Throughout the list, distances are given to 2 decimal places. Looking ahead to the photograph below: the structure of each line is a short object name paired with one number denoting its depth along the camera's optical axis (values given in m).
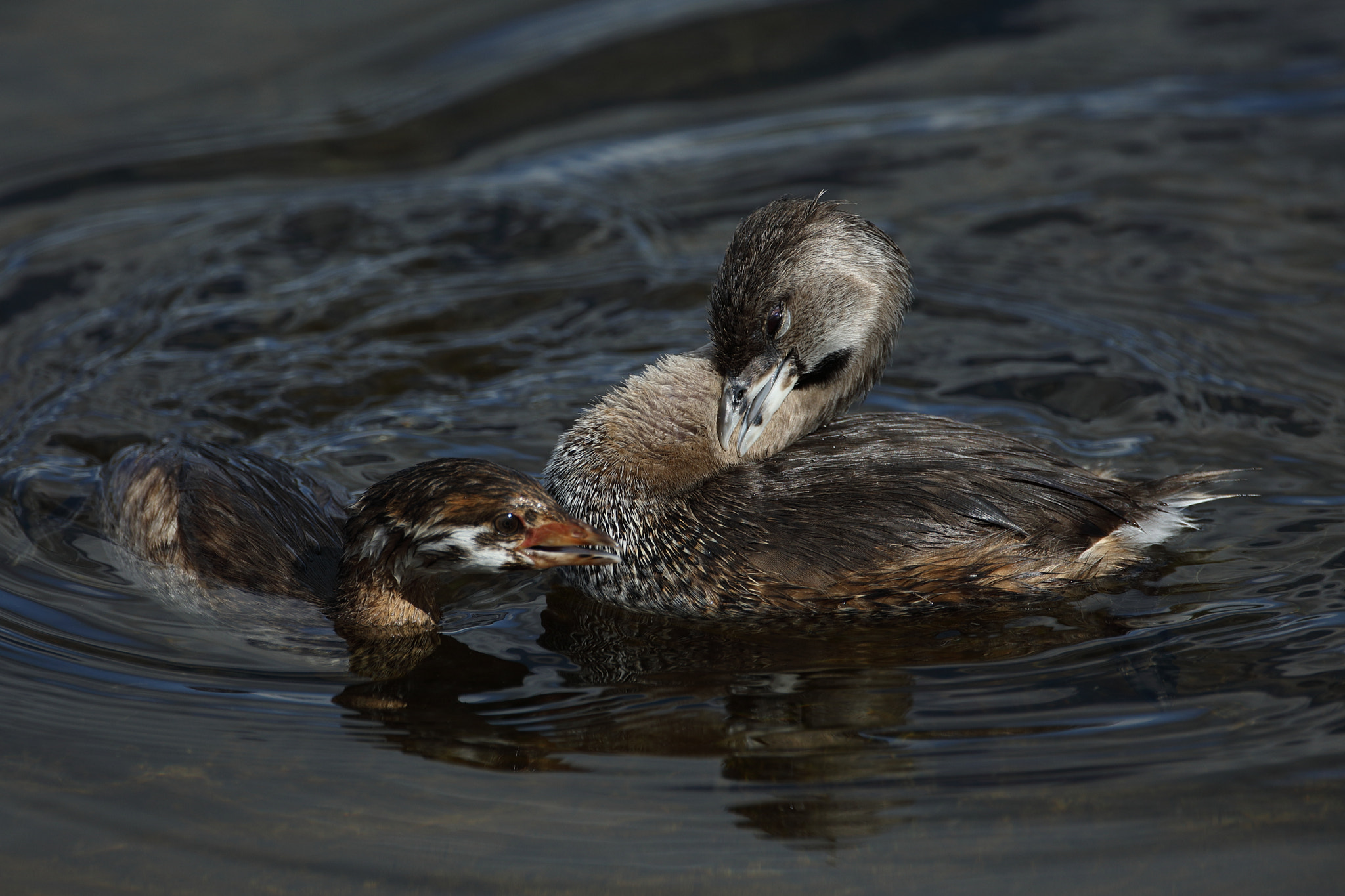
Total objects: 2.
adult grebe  10.24
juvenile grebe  9.87
